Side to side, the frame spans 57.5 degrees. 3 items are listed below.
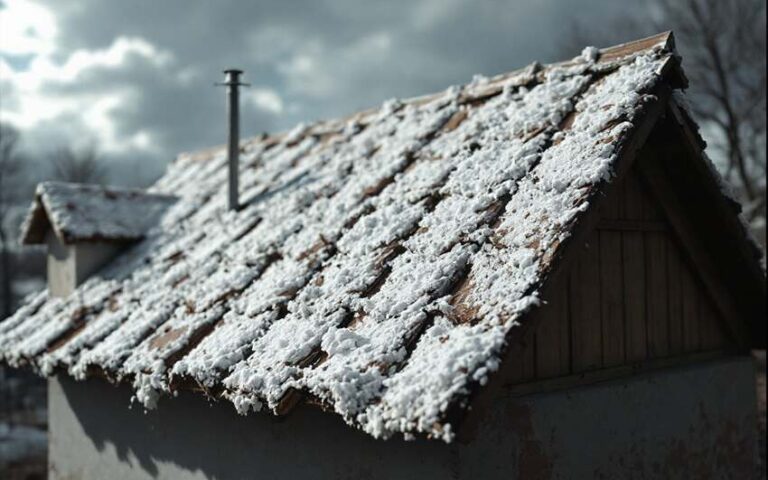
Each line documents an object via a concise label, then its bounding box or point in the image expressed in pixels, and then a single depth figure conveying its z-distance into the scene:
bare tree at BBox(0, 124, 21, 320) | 42.34
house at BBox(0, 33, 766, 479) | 3.55
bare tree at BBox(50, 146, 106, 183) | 52.00
